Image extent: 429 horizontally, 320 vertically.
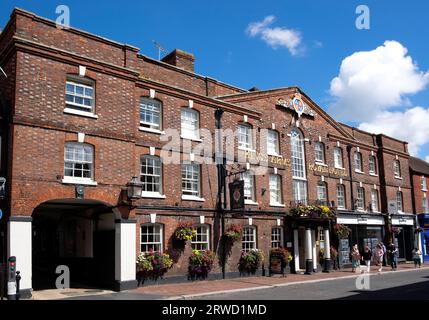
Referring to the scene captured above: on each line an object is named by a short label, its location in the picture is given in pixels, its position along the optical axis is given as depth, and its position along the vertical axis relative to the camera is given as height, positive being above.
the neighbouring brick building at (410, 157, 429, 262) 36.34 +1.47
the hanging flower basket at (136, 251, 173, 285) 17.48 -1.53
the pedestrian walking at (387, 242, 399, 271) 26.65 -2.27
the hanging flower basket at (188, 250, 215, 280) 19.48 -1.72
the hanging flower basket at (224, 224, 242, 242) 20.95 -0.39
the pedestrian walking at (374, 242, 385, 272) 26.72 -1.91
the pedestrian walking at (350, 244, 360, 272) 25.25 -2.15
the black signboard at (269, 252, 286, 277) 22.50 -2.02
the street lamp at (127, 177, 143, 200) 16.77 +1.46
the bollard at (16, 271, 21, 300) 12.11 -1.36
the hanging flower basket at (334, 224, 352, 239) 26.89 -0.56
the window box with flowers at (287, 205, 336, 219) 24.28 +0.59
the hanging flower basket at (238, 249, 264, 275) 21.77 -1.84
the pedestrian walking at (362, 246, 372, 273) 24.88 -1.98
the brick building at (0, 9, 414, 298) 15.20 +3.04
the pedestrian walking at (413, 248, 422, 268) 29.16 -2.46
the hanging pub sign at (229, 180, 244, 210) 20.80 +1.46
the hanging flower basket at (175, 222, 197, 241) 18.95 -0.25
